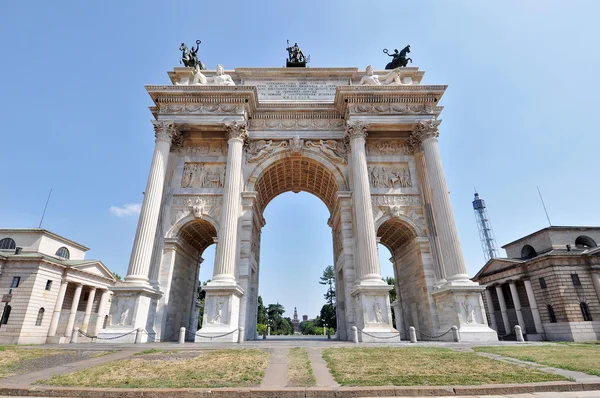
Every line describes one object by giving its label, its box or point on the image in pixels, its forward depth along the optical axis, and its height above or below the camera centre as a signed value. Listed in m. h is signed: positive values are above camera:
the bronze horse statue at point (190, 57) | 26.72 +21.41
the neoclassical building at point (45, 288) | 31.31 +3.21
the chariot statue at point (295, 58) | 29.59 +23.64
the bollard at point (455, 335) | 15.91 -1.07
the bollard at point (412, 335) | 15.61 -1.02
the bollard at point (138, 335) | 15.93 -0.90
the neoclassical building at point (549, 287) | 30.14 +2.72
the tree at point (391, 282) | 61.62 +6.61
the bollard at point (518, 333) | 16.77 -1.06
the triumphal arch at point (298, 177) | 17.78 +8.22
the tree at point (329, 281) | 80.62 +8.74
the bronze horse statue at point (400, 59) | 26.59 +20.98
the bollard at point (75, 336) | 17.28 -1.03
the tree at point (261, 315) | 81.50 +0.14
